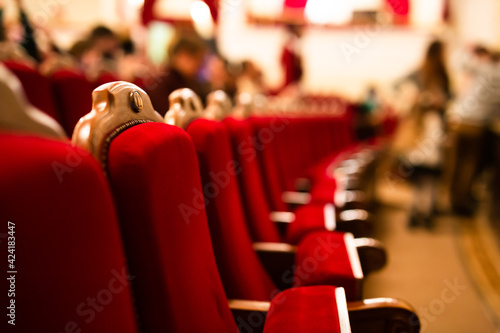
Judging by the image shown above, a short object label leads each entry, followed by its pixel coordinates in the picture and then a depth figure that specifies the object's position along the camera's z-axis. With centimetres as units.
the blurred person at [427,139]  640
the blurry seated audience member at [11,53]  352
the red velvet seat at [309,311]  255
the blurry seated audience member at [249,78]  756
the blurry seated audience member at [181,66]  449
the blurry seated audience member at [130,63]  502
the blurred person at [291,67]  1323
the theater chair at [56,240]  145
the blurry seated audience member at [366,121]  1242
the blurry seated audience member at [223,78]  640
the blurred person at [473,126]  659
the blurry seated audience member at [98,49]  479
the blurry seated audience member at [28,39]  418
